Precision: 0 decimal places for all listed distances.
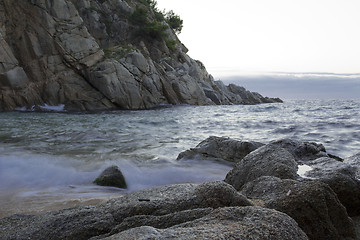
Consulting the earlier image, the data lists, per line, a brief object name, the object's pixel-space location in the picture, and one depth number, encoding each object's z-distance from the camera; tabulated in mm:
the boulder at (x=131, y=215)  2180
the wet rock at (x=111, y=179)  4828
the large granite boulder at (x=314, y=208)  2303
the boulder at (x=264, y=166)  3574
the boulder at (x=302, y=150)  5130
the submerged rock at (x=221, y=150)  6484
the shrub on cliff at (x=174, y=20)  49750
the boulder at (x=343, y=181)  3117
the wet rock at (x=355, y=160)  4369
